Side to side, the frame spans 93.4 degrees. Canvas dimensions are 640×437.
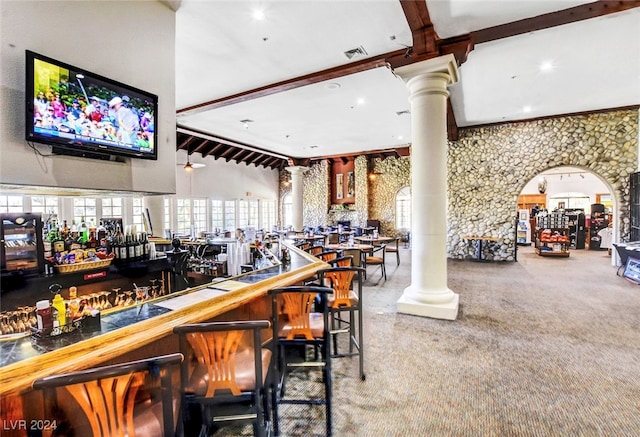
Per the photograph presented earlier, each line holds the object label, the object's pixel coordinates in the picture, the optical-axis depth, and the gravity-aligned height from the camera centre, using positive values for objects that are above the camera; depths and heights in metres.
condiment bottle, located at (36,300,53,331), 1.41 -0.47
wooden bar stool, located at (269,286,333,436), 1.96 -0.82
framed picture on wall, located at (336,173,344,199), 13.20 +1.24
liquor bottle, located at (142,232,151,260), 3.22 -0.35
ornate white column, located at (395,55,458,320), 3.98 +0.35
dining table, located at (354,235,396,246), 7.49 -0.65
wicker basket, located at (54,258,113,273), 2.47 -0.43
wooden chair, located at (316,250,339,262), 3.92 -0.55
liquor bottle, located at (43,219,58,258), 2.59 -0.21
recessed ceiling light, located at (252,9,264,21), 3.14 +2.12
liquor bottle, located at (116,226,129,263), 3.01 -0.36
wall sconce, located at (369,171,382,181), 12.42 +1.60
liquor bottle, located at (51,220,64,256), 2.68 -0.26
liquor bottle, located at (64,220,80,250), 2.86 -0.25
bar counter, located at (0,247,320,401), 1.16 -0.57
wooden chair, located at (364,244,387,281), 6.03 -0.94
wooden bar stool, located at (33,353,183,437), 0.98 -0.65
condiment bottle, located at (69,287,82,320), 1.54 -0.47
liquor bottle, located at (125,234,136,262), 3.06 -0.34
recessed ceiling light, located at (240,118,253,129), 7.31 +2.29
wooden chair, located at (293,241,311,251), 6.98 -0.72
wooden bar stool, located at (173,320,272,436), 1.38 -0.80
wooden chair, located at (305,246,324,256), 4.61 -0.55
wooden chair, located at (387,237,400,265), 7.30 -0.88
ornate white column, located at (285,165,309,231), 12.74 +0.80
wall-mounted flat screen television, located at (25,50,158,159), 2.04 +0.79
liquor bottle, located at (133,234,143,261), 3.13 -0.33
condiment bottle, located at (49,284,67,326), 1.46 -0.47
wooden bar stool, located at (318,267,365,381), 2.60 -0.74
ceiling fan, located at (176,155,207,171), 7.78 +1.27
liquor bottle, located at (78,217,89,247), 3.12 -0.21
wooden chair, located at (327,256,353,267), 3.18 -0.53
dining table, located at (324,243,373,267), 5.93 -0.70
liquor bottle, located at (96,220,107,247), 3.13 -0.23
